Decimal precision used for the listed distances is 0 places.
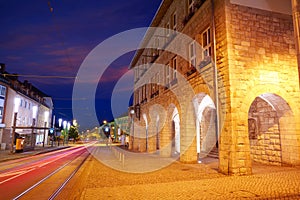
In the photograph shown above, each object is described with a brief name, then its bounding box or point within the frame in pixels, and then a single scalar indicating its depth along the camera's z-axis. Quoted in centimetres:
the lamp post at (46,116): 4428
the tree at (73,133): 6189
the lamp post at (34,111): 3303
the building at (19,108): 2584
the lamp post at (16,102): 2520
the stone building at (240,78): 786
